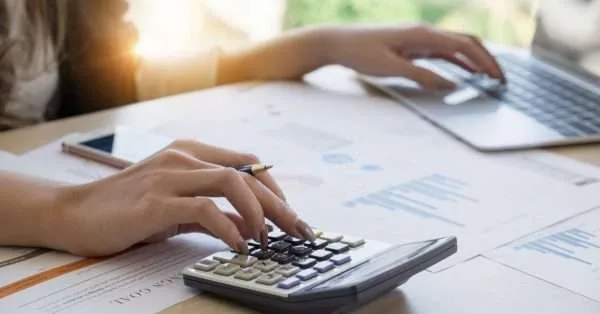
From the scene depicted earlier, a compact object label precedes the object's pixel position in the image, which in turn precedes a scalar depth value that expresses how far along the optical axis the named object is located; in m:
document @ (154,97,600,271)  1.32
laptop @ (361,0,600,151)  1.57
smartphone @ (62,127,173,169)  1.47
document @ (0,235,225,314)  1.17
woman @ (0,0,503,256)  1.23
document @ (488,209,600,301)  1.21
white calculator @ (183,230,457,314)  1.12
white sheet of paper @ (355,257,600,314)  1.17
